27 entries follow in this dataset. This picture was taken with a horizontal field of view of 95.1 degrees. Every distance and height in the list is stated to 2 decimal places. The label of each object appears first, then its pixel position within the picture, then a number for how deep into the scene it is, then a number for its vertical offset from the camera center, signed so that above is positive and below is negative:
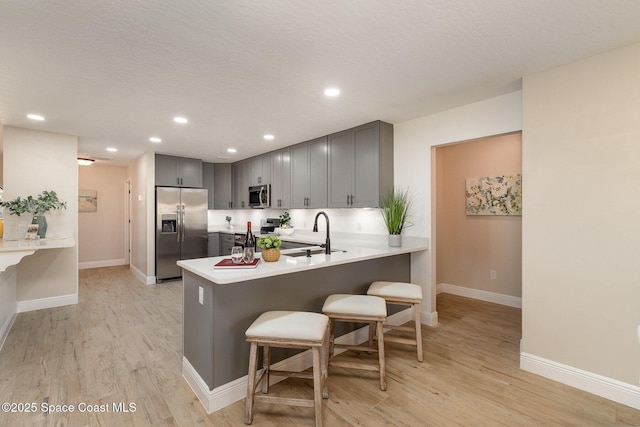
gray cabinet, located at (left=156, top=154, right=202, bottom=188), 5.55 +0.82
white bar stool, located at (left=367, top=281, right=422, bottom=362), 2.58 -0.75
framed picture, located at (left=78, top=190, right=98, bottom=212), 6.61 +0.29
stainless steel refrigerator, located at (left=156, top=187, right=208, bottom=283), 5.47 -0.29
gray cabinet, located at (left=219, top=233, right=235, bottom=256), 5.93 -0.63
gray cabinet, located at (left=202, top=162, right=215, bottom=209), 6.50 +0.74
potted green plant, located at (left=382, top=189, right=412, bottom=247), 3.52 -0.03
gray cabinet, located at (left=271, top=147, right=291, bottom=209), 5.06 +0.60
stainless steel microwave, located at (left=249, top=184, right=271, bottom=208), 5.52 +0.32
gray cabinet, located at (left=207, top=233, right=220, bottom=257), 6.25 -0.70
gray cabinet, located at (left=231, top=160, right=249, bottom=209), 6.22 +0.59
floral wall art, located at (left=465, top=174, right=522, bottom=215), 4.00 +0.24
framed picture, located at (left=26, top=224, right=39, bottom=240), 3.73 -0.23
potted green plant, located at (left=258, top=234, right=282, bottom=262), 2.38 -0.29
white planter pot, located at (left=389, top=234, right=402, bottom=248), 3.52 -0.34
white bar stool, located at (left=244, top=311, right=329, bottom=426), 1.76 -0.77
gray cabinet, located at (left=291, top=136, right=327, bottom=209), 4.35 +0.60
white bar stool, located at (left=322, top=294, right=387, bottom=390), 2.19 -0.76
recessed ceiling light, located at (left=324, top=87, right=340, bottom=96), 2.68 +1.13
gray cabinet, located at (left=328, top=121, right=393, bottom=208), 3.63 +0.61
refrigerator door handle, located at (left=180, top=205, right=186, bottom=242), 5.73 -0.16
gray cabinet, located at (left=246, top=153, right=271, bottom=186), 5.58 +0.85
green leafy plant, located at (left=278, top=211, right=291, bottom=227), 5.44 -0.13
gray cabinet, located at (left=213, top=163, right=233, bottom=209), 6.67 +0.63
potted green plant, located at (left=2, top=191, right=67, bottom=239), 3.78 +0.10
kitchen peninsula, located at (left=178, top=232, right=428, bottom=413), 2.00 -0.72
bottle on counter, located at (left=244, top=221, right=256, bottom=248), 2.29 -0.22
